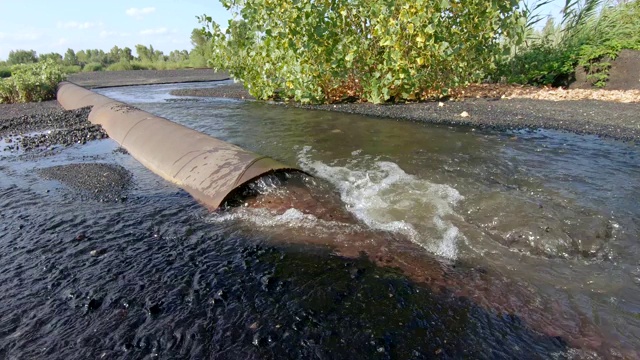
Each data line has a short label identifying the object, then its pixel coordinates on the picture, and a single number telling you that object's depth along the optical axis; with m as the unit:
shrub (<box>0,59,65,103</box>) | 17.17
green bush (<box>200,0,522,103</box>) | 11.49
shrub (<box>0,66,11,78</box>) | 32.70
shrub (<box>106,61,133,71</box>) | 39.94
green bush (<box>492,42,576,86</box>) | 14.17
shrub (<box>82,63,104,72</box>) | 41.71
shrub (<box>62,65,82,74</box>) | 38.15
